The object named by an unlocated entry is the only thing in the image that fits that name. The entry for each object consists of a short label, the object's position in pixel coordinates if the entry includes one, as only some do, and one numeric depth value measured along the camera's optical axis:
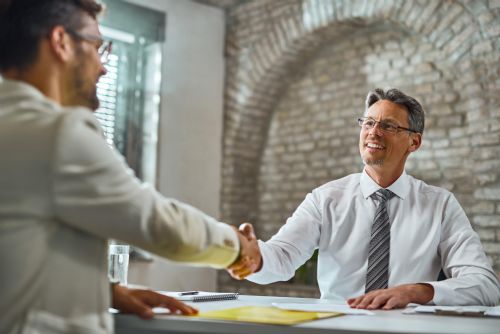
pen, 2.19
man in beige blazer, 1.18
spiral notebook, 1.99
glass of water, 2.00
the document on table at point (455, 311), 1.75
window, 5.19
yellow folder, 1.46
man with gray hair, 2.60
